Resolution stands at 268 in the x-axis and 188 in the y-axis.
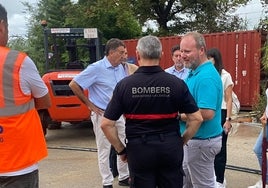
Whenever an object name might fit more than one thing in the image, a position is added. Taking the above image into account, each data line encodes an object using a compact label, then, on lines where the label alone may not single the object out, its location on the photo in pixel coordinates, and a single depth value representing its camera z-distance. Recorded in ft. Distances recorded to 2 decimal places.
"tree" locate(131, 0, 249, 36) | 82.63
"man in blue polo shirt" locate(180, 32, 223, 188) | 10.92
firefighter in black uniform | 9.58
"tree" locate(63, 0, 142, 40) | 76.84
